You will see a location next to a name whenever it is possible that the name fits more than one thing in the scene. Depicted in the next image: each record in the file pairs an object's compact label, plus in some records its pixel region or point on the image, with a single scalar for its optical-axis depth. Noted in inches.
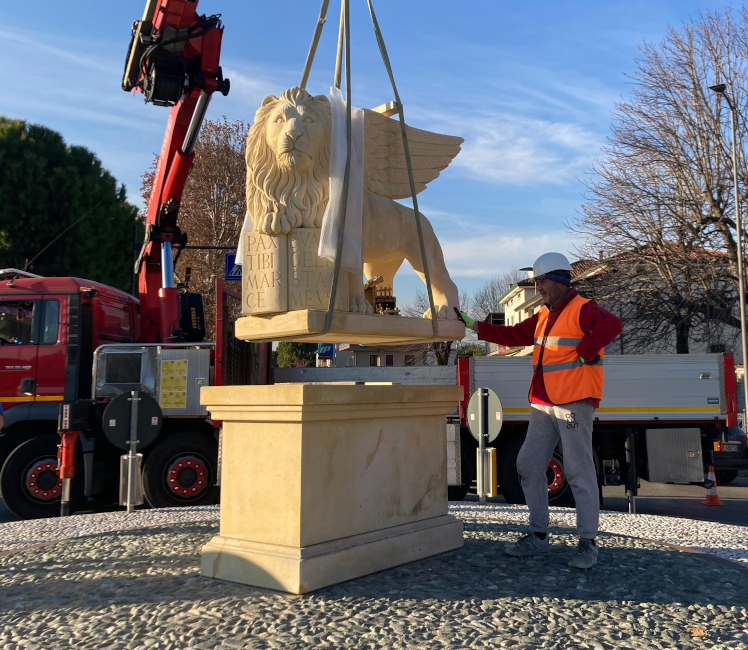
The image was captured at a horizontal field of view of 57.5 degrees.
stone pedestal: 139.2
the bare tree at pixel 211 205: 917.2
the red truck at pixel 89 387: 322.7
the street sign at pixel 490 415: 298.4
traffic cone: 379.2
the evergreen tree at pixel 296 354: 1584.6
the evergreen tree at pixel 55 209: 834.2
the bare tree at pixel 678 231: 725.9
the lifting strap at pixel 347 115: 149.5
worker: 157.2
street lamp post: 646.0
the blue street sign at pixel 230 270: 316.2
